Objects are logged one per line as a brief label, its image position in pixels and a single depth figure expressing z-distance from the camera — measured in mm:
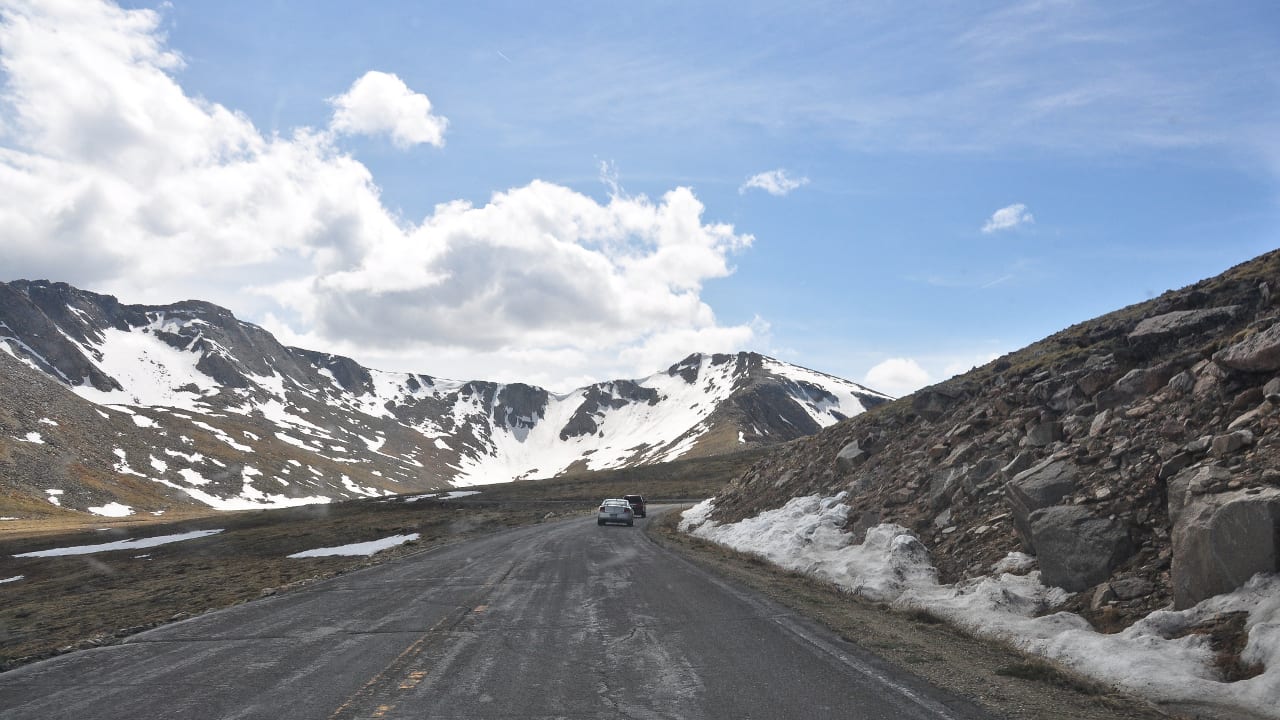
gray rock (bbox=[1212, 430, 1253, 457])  10414
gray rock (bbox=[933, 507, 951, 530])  16656
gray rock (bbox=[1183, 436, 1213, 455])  10984
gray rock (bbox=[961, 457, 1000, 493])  17000
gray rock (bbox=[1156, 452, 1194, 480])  11125
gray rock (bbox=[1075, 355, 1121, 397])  16500
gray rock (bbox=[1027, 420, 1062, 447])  16267
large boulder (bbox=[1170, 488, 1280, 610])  8500
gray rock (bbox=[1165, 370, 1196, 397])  13273
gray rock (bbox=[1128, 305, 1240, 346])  16641
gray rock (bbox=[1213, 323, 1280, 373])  11477
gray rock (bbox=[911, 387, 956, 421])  26159
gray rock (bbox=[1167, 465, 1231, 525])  9961
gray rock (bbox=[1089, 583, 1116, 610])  10156
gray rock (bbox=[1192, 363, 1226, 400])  12312
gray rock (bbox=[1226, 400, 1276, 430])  10719
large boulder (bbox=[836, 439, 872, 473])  27344
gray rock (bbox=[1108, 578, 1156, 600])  9859
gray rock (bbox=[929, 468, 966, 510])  17797
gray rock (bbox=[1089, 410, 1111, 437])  14153
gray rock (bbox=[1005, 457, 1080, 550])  13000
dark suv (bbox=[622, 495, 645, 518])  55894
